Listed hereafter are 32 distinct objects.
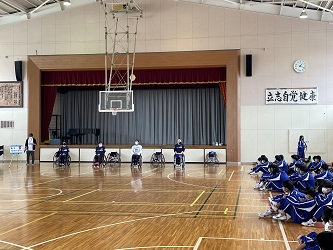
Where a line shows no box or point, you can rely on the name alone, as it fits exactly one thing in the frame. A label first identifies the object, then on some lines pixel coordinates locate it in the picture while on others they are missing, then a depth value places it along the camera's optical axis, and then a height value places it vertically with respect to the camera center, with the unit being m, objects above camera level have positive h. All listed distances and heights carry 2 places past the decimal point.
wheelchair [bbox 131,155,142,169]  18.45 -1.39
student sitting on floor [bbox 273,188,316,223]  6.75 -1.28
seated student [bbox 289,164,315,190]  9.20 -1.16
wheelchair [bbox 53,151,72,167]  19.12 -1.42
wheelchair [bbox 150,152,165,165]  19.28 -1.37
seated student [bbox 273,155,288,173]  11.82 -1.05
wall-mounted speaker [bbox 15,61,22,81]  20.88 +2.95
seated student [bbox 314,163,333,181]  9.41 -1.08
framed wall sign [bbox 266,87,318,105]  18.78 +1.43
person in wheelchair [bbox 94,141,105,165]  18.70 -1.13
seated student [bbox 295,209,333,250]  4.18 -1.16
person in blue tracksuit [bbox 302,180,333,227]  6.29 -1.11
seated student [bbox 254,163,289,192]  10.00 -1.29
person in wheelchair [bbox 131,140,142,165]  18.50 -1.13
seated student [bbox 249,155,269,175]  12.93 -1.20
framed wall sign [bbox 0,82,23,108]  20.97 +1.72
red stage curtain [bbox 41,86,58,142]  21.34 +1.13
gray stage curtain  22.78 +0.63
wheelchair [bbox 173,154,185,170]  18.25 -1.44
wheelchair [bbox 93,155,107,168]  18.50 -1.43
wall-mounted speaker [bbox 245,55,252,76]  19.09 +2.85
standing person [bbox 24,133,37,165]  19.30 -0.73
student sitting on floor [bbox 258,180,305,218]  6.96 -1.25
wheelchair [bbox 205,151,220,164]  19.22 -1.40
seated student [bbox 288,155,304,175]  13.02 -1.02
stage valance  20.25 +2.54
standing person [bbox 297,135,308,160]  17.81 -0.84
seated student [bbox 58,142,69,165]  19.14 -1.14
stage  19.59 -1.12
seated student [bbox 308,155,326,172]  11.88 -1.08
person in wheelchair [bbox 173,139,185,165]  18.30 -1.08
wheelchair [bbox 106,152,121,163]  19.62 -1.33
